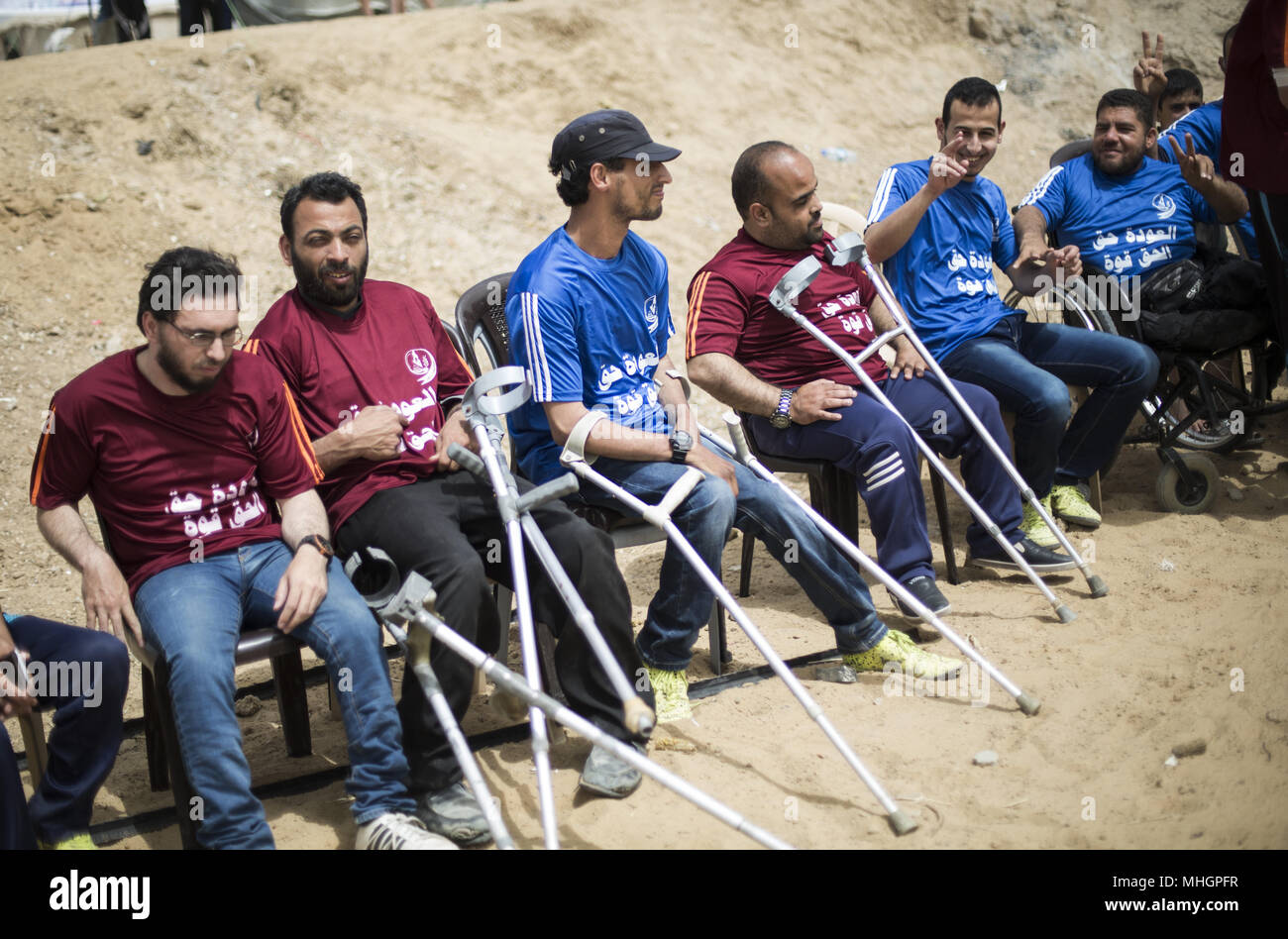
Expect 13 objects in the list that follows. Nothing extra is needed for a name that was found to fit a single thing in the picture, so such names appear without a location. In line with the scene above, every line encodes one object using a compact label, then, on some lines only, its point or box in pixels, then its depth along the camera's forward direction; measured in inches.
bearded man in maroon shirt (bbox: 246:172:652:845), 133.1
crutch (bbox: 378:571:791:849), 106.1
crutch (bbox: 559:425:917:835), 125.8
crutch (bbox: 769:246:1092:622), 170.4
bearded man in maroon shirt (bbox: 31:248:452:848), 121.3
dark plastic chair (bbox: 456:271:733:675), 168.1
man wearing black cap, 150.4
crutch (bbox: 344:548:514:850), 108.0
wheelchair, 216.1
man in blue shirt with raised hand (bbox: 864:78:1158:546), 199.5
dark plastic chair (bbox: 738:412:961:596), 181.8
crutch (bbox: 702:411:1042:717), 147.9
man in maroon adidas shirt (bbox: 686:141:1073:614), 172.2
